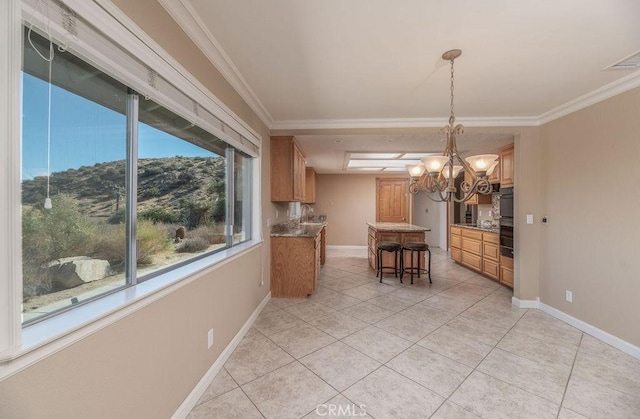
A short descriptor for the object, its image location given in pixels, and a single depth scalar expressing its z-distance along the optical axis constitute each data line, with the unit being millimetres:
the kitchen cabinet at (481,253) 4051
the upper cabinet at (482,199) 5232
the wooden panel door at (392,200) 7484
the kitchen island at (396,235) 4642
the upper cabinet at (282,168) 3588
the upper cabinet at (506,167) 3857
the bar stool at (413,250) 4279
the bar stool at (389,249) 4348
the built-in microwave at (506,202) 3795
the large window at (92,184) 884
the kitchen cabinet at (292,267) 3531
